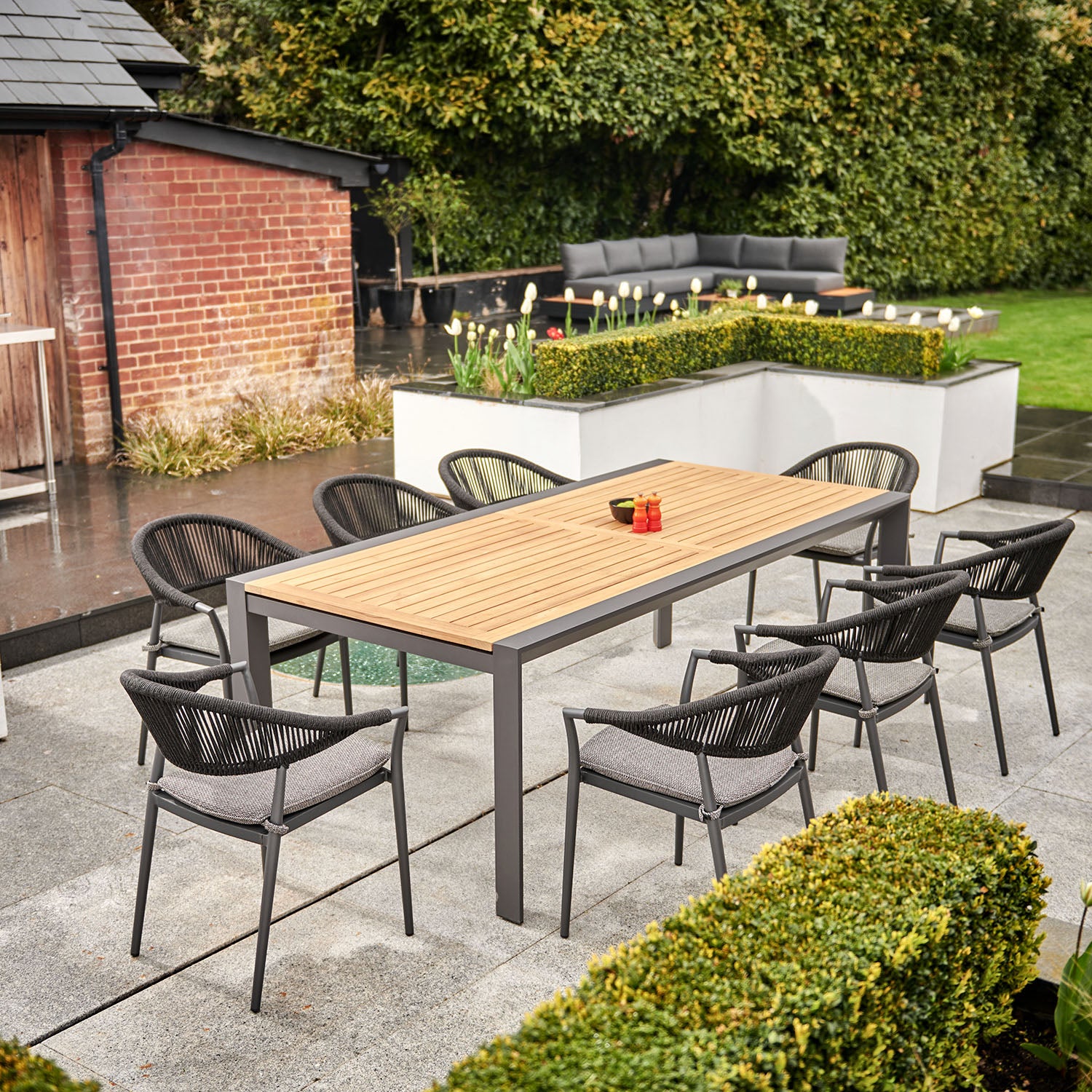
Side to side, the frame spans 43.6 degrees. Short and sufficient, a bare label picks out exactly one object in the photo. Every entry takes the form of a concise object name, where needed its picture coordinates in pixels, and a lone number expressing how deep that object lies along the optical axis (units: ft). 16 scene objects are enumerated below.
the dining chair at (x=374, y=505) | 19.16
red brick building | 30.14
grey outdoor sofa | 53.72
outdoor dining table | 13.19
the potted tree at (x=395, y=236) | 54.08
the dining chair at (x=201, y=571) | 16.20
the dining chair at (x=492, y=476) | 21.13
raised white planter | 26.99
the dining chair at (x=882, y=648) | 14.55
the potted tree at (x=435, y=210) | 54.39
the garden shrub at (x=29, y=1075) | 6.60
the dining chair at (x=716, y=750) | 12.13
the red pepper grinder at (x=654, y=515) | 17.20
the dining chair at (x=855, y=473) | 20.27
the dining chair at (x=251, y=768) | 11.69
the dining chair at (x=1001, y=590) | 16.49
